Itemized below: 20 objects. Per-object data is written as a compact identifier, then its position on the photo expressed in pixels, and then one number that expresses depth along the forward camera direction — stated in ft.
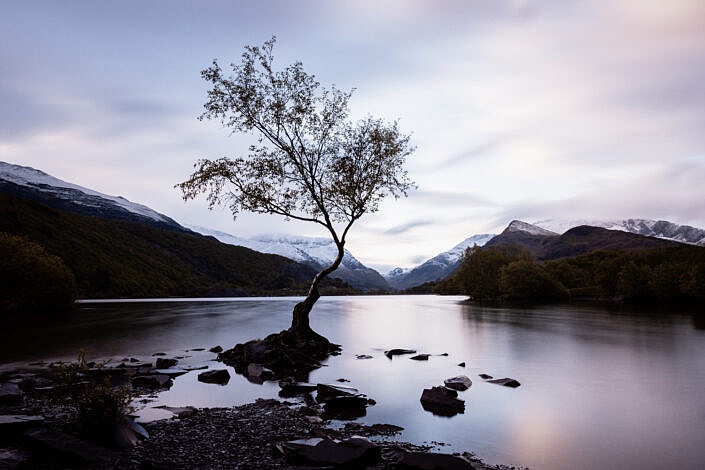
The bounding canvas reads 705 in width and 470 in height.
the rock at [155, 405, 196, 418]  39.14
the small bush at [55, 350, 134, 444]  30.12
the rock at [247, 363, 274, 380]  62.59
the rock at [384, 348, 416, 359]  87.58
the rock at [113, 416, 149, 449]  29.76
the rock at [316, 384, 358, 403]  48.75
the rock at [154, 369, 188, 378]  61.52
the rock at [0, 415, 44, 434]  29.55
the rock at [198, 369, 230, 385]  58.49
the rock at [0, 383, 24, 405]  42.45
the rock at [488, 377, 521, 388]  57.11
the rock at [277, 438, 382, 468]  26.61
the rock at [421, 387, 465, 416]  43.06
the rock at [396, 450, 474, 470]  25.95
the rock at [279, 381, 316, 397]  51.08
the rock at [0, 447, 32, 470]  24.34
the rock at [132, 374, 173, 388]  54.24
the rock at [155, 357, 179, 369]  68.87
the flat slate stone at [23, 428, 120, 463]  26.37
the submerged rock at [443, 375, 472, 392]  53.96
